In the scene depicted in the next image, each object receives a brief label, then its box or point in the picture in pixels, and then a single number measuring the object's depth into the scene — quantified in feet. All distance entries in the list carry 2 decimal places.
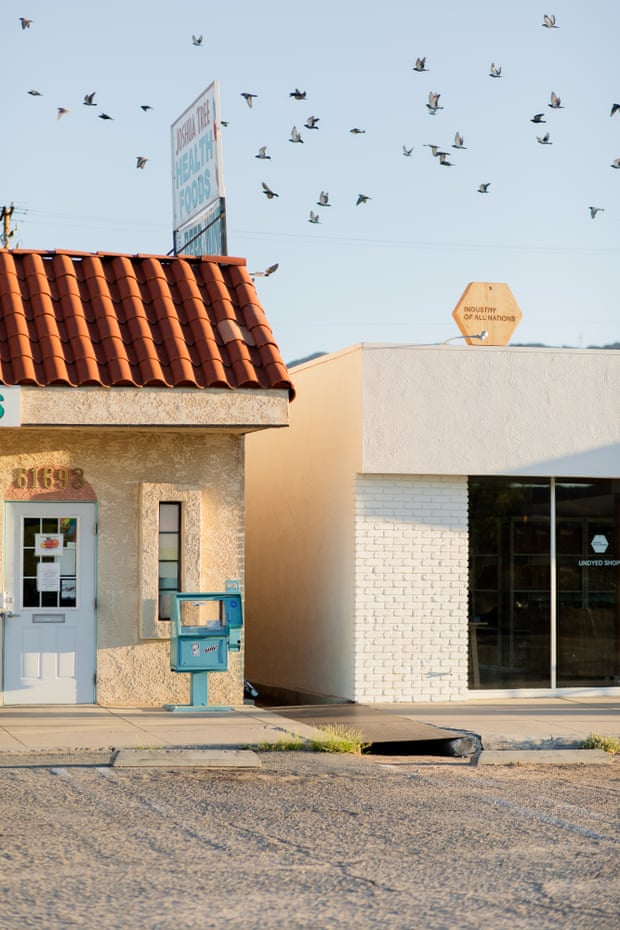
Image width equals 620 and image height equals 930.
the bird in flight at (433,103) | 51.75
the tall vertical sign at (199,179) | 55.21
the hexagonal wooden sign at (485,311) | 61.26
